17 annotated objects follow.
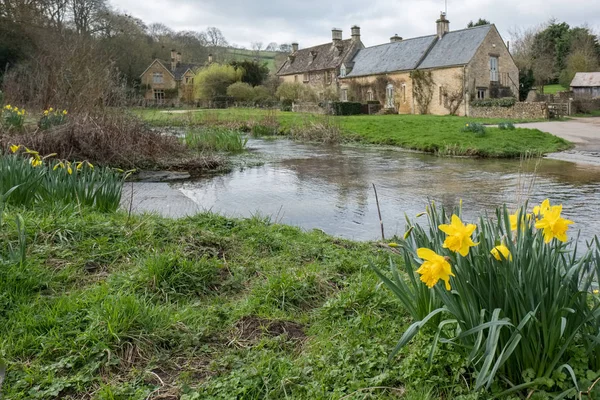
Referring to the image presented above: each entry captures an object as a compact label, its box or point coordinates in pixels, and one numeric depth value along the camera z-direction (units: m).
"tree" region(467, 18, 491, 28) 59.50
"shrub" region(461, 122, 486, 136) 18.91
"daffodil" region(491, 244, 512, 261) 2.22
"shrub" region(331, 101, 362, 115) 36.94
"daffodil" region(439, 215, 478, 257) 2.13
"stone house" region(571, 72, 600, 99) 45.72
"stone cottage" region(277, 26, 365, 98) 49.28
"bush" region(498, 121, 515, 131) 19.80
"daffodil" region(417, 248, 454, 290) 2.11
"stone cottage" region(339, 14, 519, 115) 36.50
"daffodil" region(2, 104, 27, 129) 11.18
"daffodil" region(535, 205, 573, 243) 2.23
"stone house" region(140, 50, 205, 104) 61.93
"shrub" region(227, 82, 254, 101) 49.62
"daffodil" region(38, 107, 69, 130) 11.23
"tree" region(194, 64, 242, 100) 51.97
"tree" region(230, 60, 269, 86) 55.23
